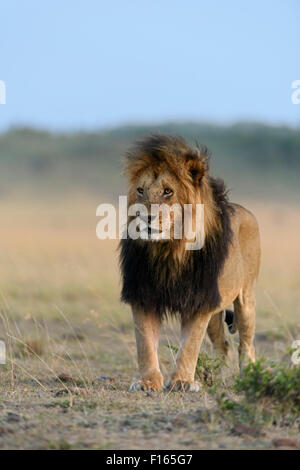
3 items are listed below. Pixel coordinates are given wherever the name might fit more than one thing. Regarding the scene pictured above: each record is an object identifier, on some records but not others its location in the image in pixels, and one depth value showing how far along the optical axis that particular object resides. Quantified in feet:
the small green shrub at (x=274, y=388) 31.45
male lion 38.37
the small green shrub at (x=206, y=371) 42.04
